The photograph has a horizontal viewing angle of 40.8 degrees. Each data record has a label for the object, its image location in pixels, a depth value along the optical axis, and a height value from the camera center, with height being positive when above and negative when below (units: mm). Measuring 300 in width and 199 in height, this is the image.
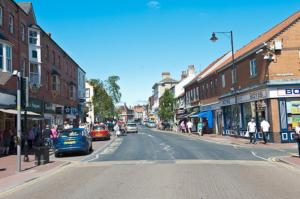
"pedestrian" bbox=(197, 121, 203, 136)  43844 -331
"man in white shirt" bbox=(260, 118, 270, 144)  26775 -251
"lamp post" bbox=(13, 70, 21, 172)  14822 +369
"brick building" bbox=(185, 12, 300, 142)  27562 +3062
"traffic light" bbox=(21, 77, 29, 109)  15633 +1493
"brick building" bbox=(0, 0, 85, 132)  25516 +5298
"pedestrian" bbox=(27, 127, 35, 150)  24391 -333
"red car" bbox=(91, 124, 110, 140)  38031 -335
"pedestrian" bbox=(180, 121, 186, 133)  55381 -79
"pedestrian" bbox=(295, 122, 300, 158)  17609 -445
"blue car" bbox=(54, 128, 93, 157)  21688 -670
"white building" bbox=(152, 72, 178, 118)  119438 +12643
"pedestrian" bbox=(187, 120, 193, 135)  50519 +26
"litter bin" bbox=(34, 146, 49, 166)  17188 -1052
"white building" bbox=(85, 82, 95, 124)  73994 +6282
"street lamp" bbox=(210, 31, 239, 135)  35706 +1274
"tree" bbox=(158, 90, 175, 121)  70688 +3837
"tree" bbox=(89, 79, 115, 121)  69312 +4568
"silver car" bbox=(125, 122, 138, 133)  58750 -39
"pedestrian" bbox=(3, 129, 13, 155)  22516 -512
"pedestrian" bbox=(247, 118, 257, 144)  27781 -371
